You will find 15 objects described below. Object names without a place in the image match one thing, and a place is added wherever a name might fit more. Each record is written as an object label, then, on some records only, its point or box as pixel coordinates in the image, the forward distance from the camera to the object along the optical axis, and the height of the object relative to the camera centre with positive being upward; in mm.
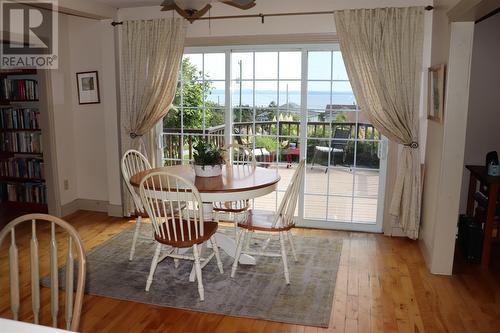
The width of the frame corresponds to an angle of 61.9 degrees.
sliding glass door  4449 -62
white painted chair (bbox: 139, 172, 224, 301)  2947 -818
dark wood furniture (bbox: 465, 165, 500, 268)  3543 -828
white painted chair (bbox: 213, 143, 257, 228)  3898 -849
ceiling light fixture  2738 +726
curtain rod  4191 +1028
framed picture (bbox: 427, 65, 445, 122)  3424 +198
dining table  3109 -546
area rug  2936 -1336
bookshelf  5160 -406
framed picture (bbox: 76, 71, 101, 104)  5016 +312
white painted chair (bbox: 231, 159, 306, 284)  3223 -854
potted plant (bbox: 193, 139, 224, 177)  3504 -396
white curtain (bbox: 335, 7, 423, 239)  3957 +388
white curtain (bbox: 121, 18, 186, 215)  4547 +459
